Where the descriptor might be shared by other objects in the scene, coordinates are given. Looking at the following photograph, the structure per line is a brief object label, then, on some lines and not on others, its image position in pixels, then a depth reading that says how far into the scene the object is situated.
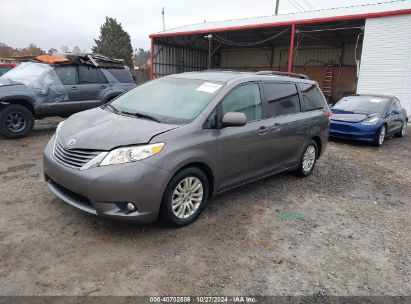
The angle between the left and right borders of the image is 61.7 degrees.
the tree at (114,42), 42.91
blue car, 9.09
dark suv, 7.51
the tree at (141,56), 88.63
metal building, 14.74
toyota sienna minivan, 3.25
